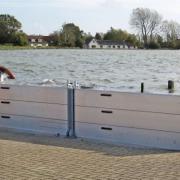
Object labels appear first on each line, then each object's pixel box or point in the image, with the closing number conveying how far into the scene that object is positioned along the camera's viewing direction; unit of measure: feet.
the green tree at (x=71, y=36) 406.41
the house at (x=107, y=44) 436.76
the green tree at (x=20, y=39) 383.20
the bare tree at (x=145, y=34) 318.24
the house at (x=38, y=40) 455.30
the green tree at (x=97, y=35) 460.96
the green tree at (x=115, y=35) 441.68
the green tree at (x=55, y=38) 411.34
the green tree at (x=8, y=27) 375.94
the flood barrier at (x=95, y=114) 31.32
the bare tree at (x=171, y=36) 329.11
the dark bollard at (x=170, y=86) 114.36
